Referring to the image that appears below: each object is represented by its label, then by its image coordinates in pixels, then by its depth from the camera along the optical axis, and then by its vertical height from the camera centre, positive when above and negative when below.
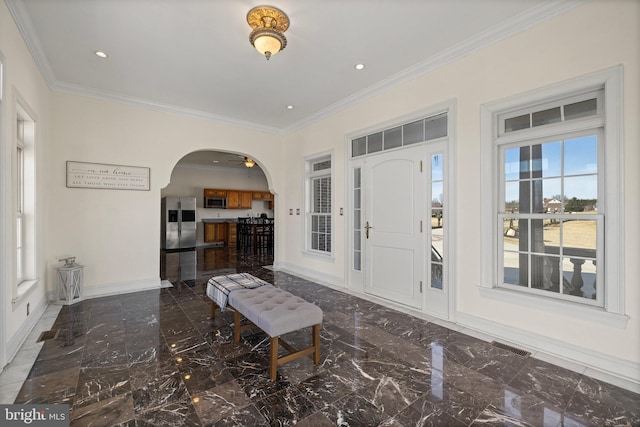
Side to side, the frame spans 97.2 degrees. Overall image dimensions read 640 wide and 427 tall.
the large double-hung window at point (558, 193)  2.23 +0.18
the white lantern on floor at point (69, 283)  3.74 -0.92
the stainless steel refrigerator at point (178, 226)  8.93 -0.39
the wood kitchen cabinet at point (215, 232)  10.21 -0.66
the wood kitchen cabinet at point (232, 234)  10.32 -0.74
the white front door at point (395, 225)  3.62 -0.17
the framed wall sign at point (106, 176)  4.11 +0.58
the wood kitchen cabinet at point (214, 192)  10.29 +0.79
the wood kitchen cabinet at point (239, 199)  10.73 +0.57
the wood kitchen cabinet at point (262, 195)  11.41 +0.76
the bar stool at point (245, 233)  9.17 -0.65
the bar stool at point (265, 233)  8.75 -0.62
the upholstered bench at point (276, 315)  2.17 -0.83
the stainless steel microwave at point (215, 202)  10.27 +0.43
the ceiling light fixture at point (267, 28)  2.54 +1.76
